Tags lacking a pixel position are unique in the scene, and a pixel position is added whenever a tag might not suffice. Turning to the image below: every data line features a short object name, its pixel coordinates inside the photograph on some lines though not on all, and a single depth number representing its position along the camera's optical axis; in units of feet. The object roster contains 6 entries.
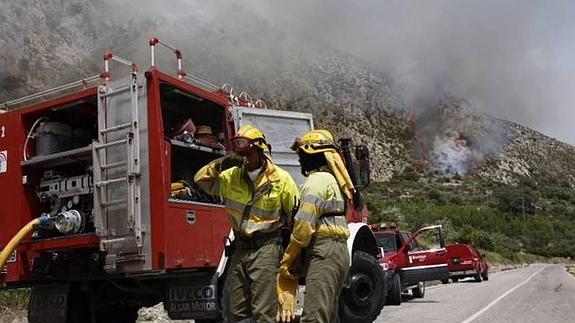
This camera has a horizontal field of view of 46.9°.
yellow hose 20.17
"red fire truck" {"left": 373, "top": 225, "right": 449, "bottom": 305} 45.62
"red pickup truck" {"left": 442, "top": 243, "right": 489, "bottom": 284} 77.36
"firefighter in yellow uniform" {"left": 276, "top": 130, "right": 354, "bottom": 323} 14.16
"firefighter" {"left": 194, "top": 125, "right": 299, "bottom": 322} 15.21
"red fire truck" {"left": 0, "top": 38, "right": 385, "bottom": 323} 19.88
